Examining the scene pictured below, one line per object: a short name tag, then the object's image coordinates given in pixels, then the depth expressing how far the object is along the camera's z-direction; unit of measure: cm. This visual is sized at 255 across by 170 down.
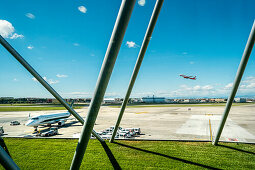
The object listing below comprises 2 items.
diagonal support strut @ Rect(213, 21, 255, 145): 783
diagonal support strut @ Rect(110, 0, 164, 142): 766
